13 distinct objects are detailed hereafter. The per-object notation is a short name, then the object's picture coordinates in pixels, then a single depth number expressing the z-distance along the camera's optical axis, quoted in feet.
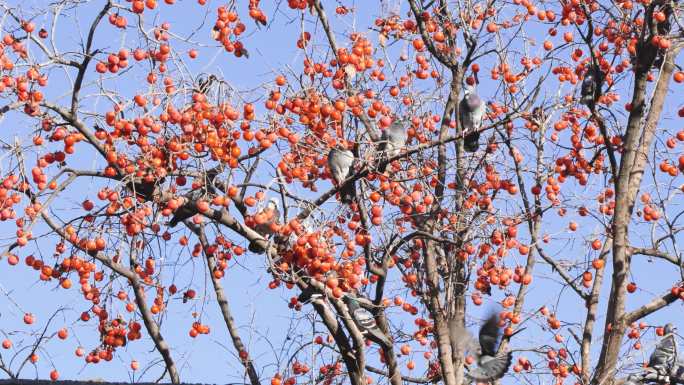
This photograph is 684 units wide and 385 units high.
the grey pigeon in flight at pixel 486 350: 54.90
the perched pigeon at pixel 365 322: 49.39
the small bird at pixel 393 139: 49.03
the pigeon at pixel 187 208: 46.57
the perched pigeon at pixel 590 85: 55.42
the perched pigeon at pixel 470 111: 56.49
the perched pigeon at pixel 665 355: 56.59
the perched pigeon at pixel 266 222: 46.39
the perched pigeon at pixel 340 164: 47.88
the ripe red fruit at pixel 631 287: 56.03
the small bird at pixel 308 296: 46.92
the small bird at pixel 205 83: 46.11
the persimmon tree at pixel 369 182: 45.42
